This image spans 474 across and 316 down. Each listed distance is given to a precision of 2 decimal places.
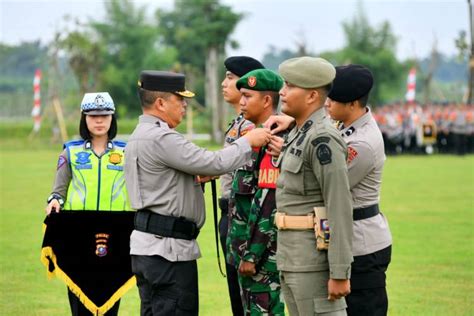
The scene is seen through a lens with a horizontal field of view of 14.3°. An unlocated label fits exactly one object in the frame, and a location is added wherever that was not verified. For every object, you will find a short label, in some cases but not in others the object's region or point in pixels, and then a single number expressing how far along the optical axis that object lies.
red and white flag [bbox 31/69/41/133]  84.38
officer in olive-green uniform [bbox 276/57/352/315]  9.15
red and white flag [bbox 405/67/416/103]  79.04
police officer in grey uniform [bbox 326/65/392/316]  10.58
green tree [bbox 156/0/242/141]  94.88
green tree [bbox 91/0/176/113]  109.44
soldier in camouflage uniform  10.51
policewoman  13.31
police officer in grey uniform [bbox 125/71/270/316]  10.81
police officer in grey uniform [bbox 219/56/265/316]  12.71
